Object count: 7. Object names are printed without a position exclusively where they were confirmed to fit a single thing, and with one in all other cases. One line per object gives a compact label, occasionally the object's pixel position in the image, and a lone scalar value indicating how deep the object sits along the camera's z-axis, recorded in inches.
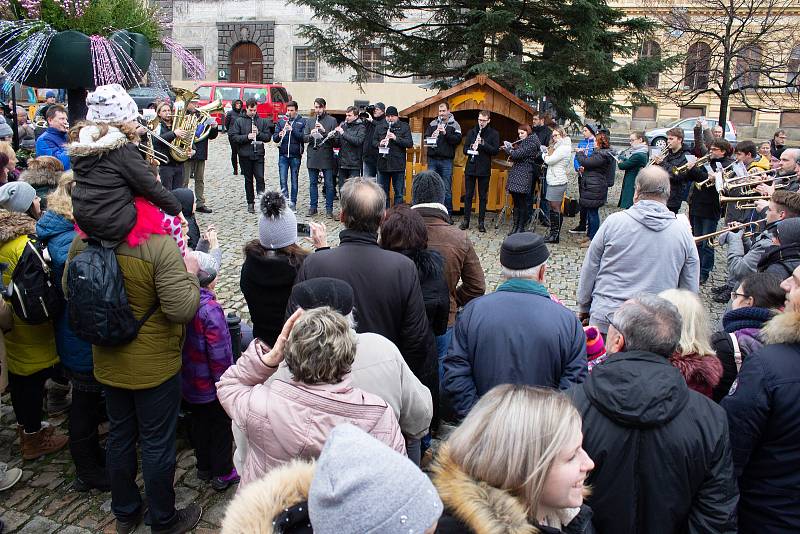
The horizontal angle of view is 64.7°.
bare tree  609.3
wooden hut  414.3
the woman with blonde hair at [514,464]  64.9
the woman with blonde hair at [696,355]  106.6
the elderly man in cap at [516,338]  115.2
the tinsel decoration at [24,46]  217.0
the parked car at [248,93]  980.6
